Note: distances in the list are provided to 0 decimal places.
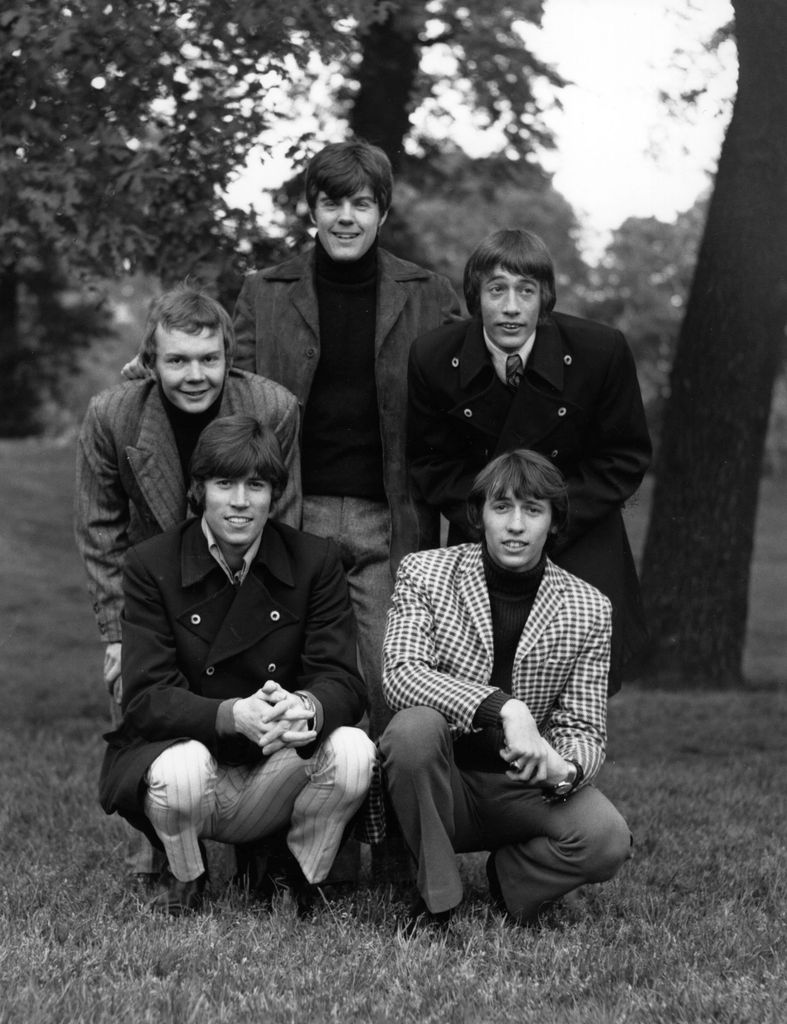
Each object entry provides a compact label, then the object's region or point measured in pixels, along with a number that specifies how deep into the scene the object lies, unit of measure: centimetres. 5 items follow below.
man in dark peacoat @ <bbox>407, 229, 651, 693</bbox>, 468
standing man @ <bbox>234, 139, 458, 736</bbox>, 503
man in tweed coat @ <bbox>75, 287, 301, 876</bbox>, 463
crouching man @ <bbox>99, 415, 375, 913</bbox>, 430
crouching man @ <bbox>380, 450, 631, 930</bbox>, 424
